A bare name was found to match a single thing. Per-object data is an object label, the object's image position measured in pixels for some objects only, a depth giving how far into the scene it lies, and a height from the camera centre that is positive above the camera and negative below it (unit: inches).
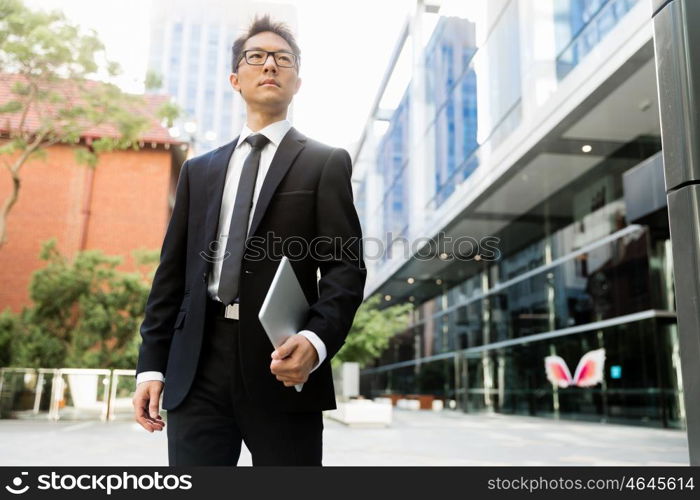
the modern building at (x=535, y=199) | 436.1 +163.4
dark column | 93.7 +30.6
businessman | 65.1 +9.8
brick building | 514.6 +145.0
